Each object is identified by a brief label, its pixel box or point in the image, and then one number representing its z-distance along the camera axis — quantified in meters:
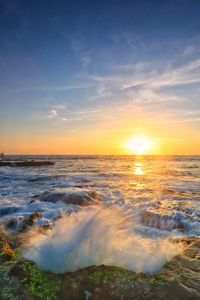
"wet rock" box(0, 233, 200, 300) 2.83
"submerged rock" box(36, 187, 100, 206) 9.00
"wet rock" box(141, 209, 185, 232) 6.10
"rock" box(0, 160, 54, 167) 36.38
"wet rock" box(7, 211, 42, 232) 5.70
